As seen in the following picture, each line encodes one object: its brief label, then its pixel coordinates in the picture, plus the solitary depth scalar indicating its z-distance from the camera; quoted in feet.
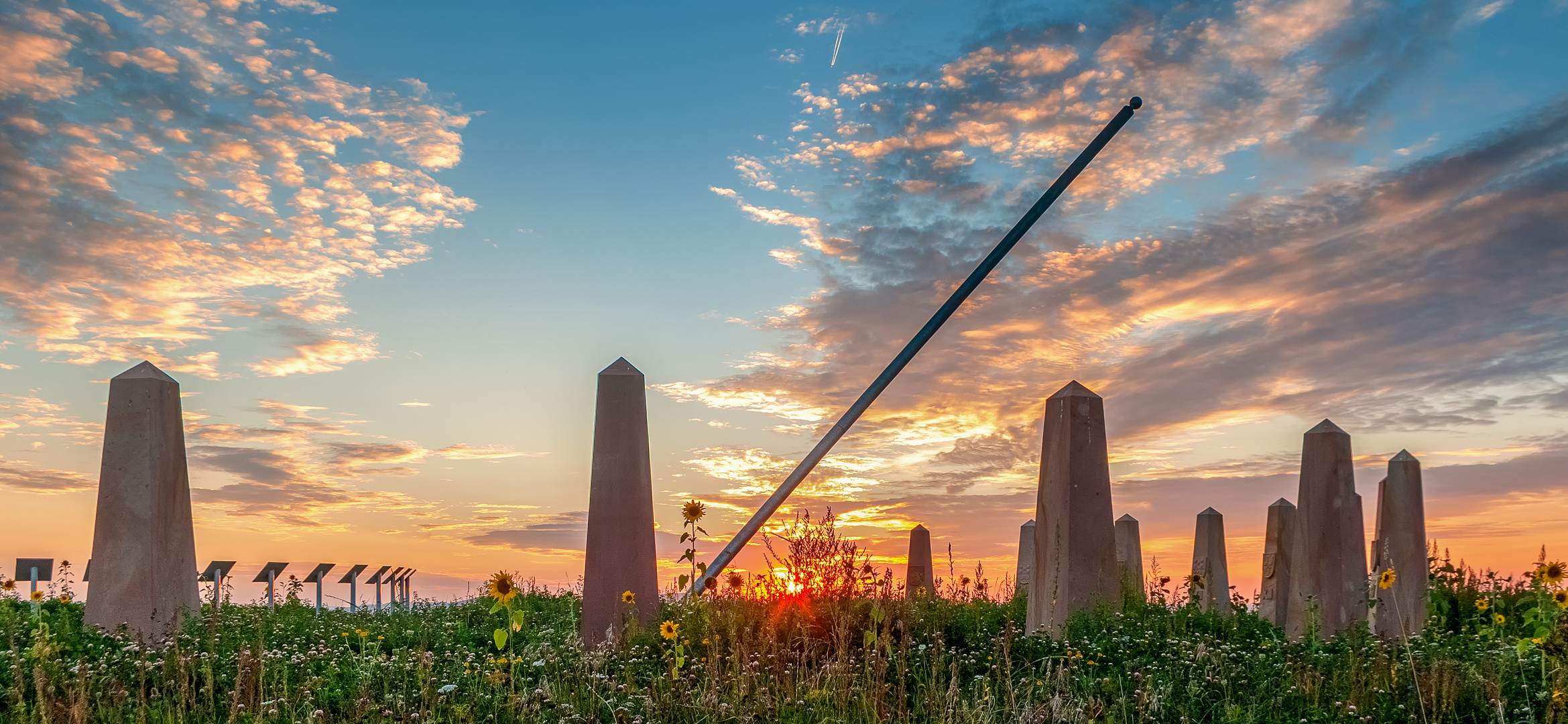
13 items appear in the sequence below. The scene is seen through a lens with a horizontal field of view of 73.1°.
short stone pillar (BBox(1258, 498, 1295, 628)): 59.21
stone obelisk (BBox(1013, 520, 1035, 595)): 69.41
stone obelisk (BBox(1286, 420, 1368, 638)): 42.88
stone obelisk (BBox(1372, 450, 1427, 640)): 50.52
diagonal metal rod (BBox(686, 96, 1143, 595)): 45.93
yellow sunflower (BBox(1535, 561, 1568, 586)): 26.40
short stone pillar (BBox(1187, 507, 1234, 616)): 68.39
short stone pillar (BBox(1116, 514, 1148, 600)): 66.49
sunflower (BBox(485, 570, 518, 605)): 22.67
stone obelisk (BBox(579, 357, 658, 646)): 36.50
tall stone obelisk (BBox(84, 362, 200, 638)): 39.24
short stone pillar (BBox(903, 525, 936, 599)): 67.62
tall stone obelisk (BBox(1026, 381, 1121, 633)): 37.22
